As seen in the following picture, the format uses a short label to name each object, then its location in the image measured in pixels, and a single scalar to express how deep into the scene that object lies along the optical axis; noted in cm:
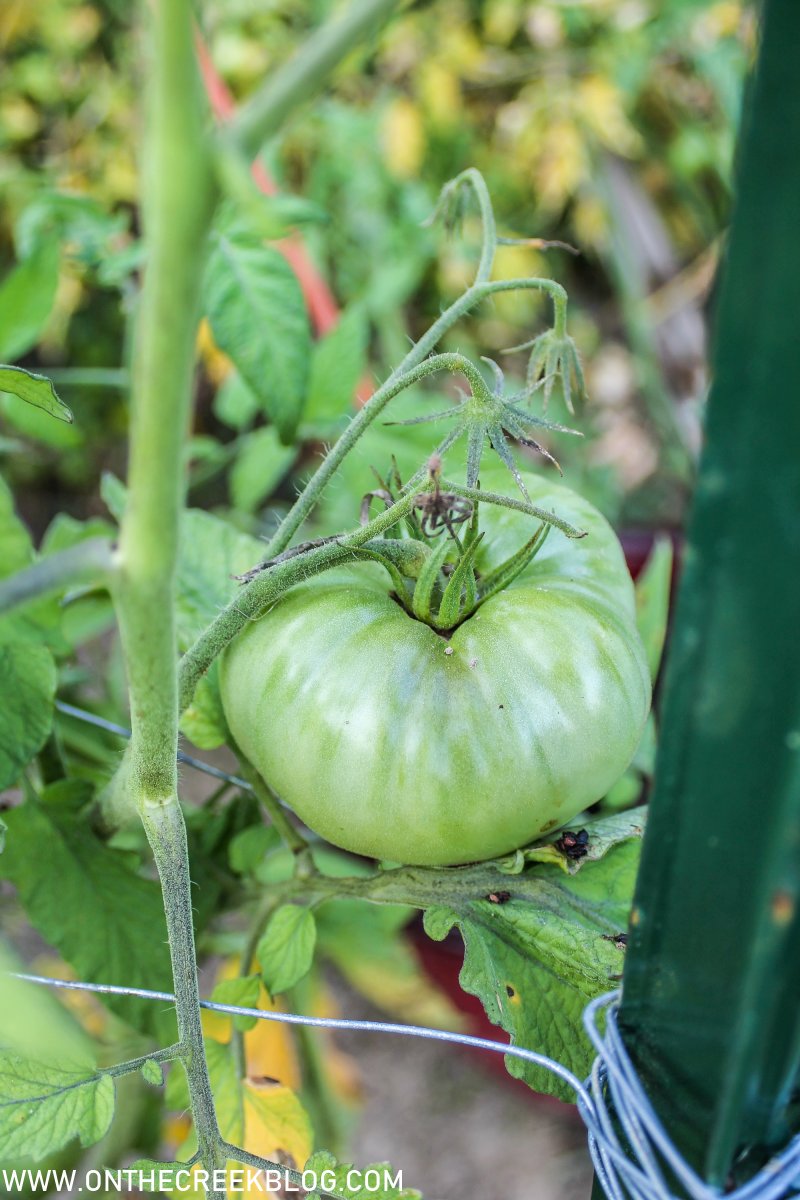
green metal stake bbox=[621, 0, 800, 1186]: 24
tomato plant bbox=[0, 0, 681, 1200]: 40
